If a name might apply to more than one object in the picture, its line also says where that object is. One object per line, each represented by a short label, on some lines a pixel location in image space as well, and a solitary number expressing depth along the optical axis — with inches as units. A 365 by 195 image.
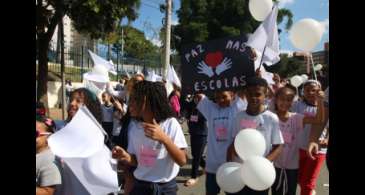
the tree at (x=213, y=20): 1472.7
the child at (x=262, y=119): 155.5
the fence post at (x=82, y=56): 794.2
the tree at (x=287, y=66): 1535.2
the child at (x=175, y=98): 331.5
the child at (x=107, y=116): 274.4
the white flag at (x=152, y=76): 308.8
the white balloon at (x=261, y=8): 207.0
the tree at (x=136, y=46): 2398.6
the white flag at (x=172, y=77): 313.2
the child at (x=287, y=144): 177.6
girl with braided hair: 123.9
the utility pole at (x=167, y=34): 662.9
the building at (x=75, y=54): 796.6
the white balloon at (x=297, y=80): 376.7
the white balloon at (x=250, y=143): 142.1
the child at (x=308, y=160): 183.8
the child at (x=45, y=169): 102.1
